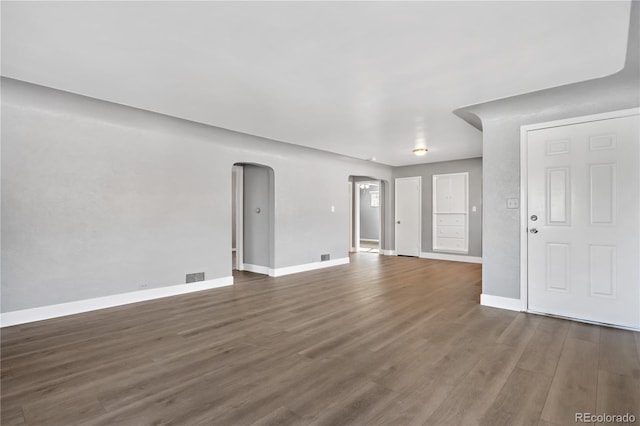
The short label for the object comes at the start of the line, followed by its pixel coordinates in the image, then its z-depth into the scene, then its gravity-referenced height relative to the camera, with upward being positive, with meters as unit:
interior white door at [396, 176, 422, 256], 8.91 -0.11
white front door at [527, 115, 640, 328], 3.35 -0.11
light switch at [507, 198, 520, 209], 4.01 +0.09
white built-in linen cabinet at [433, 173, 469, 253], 8.17 -0.05
